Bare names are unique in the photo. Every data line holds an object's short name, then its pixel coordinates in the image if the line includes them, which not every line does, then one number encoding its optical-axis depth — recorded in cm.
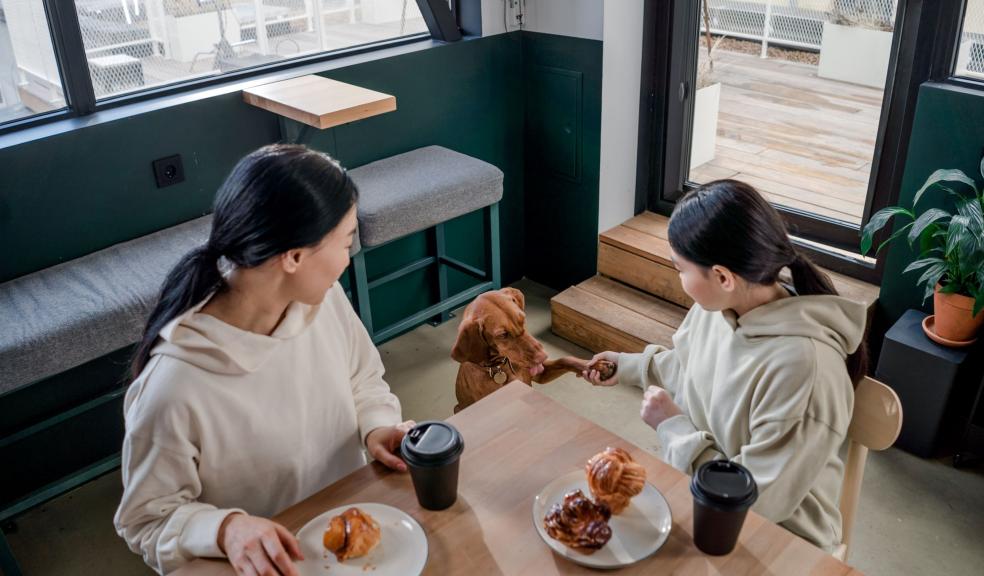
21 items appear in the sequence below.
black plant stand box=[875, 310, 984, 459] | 250
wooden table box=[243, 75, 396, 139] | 252
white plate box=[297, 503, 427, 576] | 118
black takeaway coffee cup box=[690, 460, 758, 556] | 111
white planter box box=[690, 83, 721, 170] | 383
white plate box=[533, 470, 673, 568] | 118
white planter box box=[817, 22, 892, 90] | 305
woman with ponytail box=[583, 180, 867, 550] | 141
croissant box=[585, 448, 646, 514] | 125
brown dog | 206
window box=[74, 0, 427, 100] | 261
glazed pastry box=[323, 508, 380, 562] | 119
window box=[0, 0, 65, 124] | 243
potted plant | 232
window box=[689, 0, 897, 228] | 326
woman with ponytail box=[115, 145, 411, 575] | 124
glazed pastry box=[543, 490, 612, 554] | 119
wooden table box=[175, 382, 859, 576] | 119
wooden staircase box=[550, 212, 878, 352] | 316
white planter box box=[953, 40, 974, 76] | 254
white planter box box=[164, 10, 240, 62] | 273
